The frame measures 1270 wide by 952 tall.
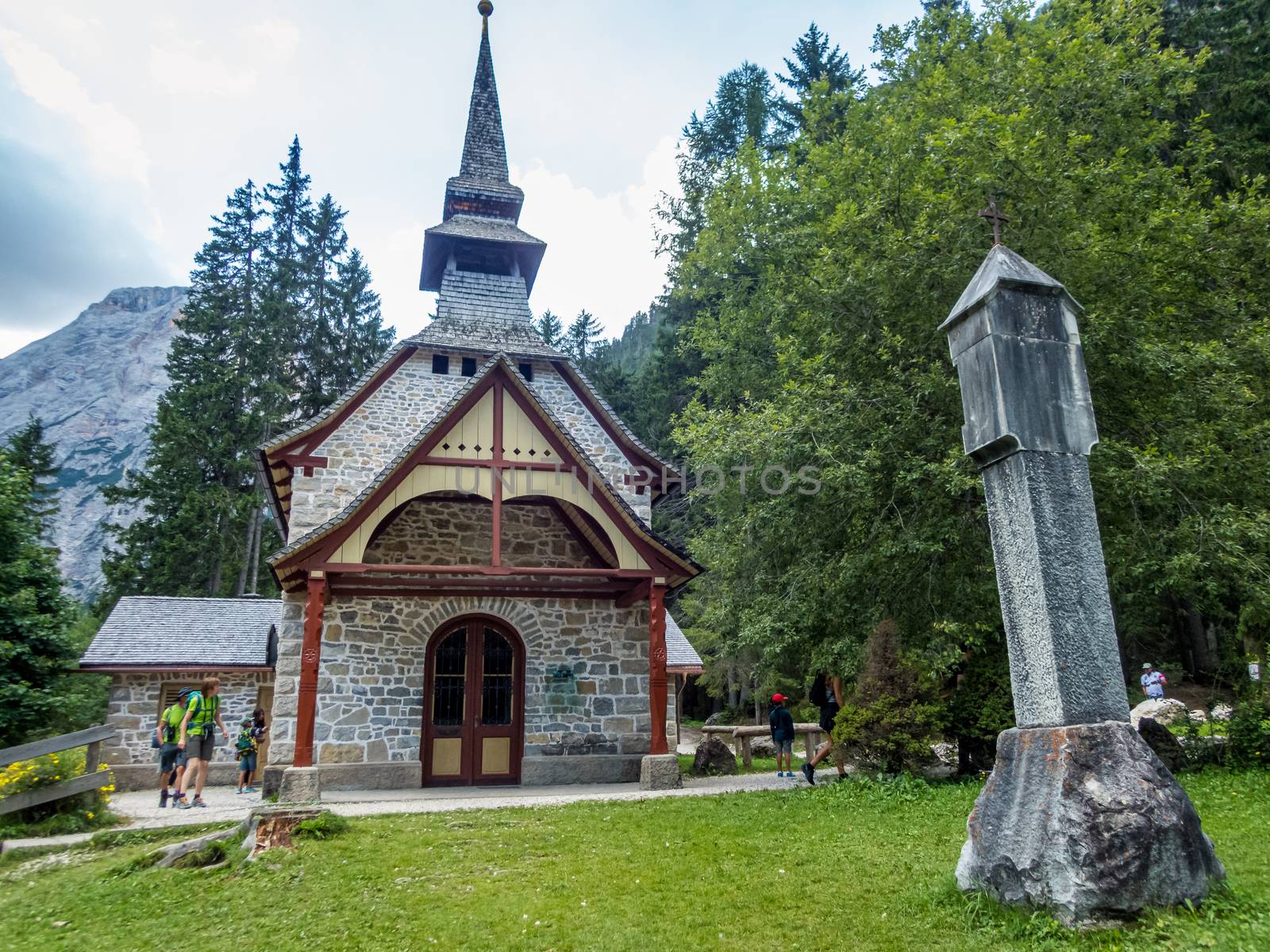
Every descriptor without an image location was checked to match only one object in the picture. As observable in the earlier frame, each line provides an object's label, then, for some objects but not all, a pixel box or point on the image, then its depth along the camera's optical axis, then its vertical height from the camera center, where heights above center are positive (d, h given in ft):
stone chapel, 37.32 +5.52
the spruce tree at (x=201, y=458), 90.17 +27.65
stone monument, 13.14 +0.51
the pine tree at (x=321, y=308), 106.89 +53.31
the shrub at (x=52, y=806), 28.83 -3.41
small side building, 51.16 +2.84
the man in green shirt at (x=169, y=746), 36.40 -1.60
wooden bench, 48.87 -2.39
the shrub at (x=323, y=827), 22.95 -3.32
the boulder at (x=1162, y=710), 48.04 -1.31
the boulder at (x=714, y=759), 47.55 -3.48
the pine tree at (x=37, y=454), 97.35 +30.43
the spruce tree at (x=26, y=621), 41.32 +4.58
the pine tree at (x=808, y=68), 88.28 +65.06
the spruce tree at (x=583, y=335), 140.05 +60.33
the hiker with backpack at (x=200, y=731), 34.47 -0.92
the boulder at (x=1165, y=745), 29.86 -1.97
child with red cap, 41.70 -1.61
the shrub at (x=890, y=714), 30.71 -0.73
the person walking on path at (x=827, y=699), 37.76 -0.18
